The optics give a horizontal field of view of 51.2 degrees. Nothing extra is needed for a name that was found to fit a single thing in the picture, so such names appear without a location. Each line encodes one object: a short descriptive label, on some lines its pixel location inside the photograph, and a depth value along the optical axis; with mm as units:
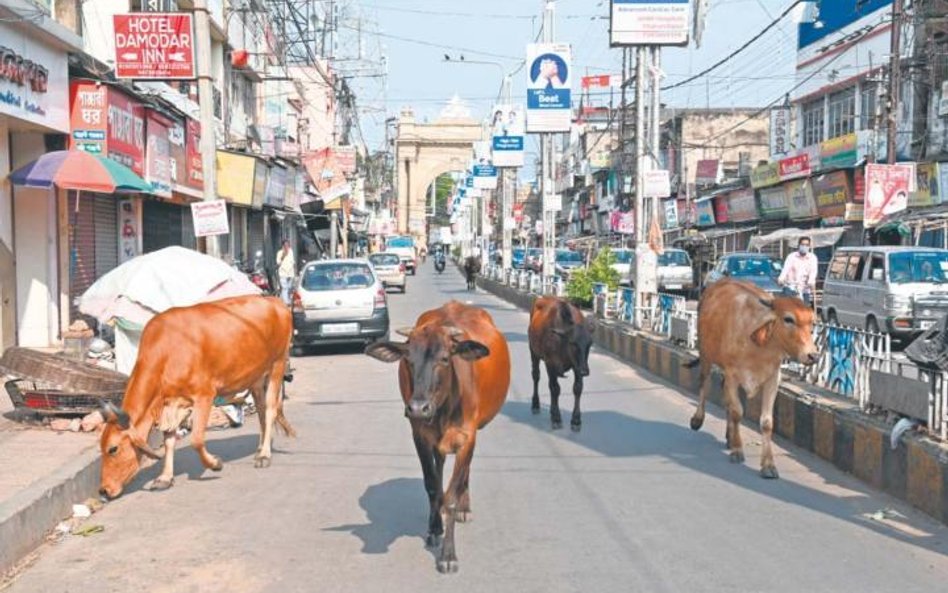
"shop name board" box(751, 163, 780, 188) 37656
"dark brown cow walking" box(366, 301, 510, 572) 5594
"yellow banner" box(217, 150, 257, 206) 26250
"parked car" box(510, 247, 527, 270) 56497
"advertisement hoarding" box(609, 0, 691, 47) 17781
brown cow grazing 7398
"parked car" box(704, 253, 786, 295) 27672
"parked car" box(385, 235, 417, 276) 61188
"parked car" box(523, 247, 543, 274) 48184
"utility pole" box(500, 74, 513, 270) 43562
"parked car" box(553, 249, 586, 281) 44438
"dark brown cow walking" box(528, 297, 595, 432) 10500
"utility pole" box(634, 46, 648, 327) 18734
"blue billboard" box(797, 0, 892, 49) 32759
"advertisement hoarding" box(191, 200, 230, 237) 13852
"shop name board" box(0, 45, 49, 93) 12219
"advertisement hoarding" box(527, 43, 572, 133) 26547
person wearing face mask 20750
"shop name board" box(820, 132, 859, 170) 31453
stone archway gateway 111875
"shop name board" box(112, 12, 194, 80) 14758
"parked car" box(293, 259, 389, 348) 17766
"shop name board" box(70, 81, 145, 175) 15039
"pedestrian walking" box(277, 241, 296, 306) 26295
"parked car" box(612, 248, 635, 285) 35134
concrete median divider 6938
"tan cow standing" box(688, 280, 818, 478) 8320
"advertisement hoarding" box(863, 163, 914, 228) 17797
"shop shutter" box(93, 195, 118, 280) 18109
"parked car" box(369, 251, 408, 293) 39906
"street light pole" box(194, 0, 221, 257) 14102
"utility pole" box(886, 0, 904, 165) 23406
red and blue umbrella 12930
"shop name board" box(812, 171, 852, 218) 32312
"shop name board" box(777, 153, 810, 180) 35084
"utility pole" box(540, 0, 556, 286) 31047
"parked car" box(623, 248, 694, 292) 34438
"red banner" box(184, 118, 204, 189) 22500
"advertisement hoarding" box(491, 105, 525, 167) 38031
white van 17703
